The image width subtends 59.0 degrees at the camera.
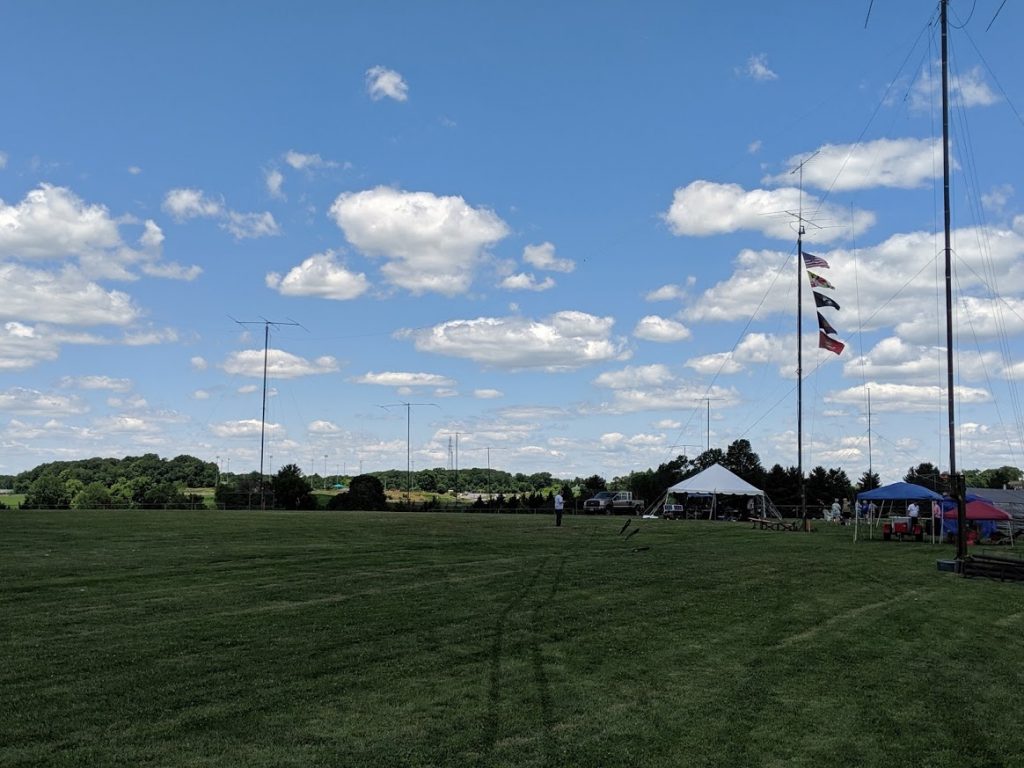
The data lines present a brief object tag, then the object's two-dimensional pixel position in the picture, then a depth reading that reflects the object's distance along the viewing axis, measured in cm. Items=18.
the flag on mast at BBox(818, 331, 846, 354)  4225
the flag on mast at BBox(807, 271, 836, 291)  4447
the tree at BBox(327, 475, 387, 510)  8631
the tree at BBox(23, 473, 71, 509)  8155
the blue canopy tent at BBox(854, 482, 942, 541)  3397
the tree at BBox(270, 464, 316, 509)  8600
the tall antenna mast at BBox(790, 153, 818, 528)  4455
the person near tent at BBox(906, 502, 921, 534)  3659
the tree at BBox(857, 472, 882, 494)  10332
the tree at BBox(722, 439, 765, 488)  10435
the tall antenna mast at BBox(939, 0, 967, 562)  2211
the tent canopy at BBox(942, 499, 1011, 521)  3198
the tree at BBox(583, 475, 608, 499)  11183
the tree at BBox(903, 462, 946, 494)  9911
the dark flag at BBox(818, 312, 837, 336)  4294
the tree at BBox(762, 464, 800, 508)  8330
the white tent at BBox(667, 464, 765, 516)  5322
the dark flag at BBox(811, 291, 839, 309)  4338
